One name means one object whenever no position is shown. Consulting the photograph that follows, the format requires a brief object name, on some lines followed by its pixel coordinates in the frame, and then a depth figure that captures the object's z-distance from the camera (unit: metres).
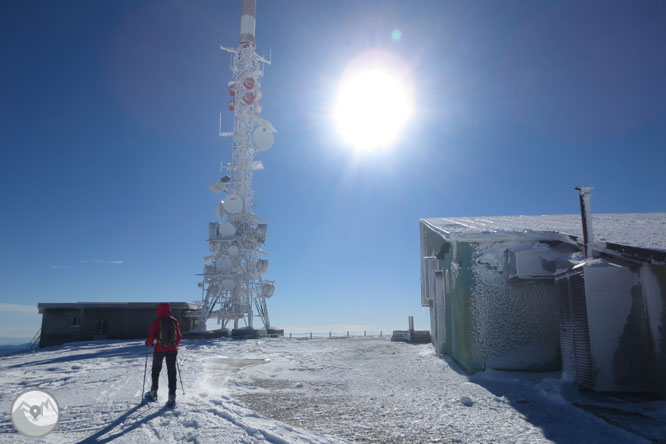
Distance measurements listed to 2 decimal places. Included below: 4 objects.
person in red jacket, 7.01
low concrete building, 27.39
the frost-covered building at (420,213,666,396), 7.41
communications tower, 29.73
